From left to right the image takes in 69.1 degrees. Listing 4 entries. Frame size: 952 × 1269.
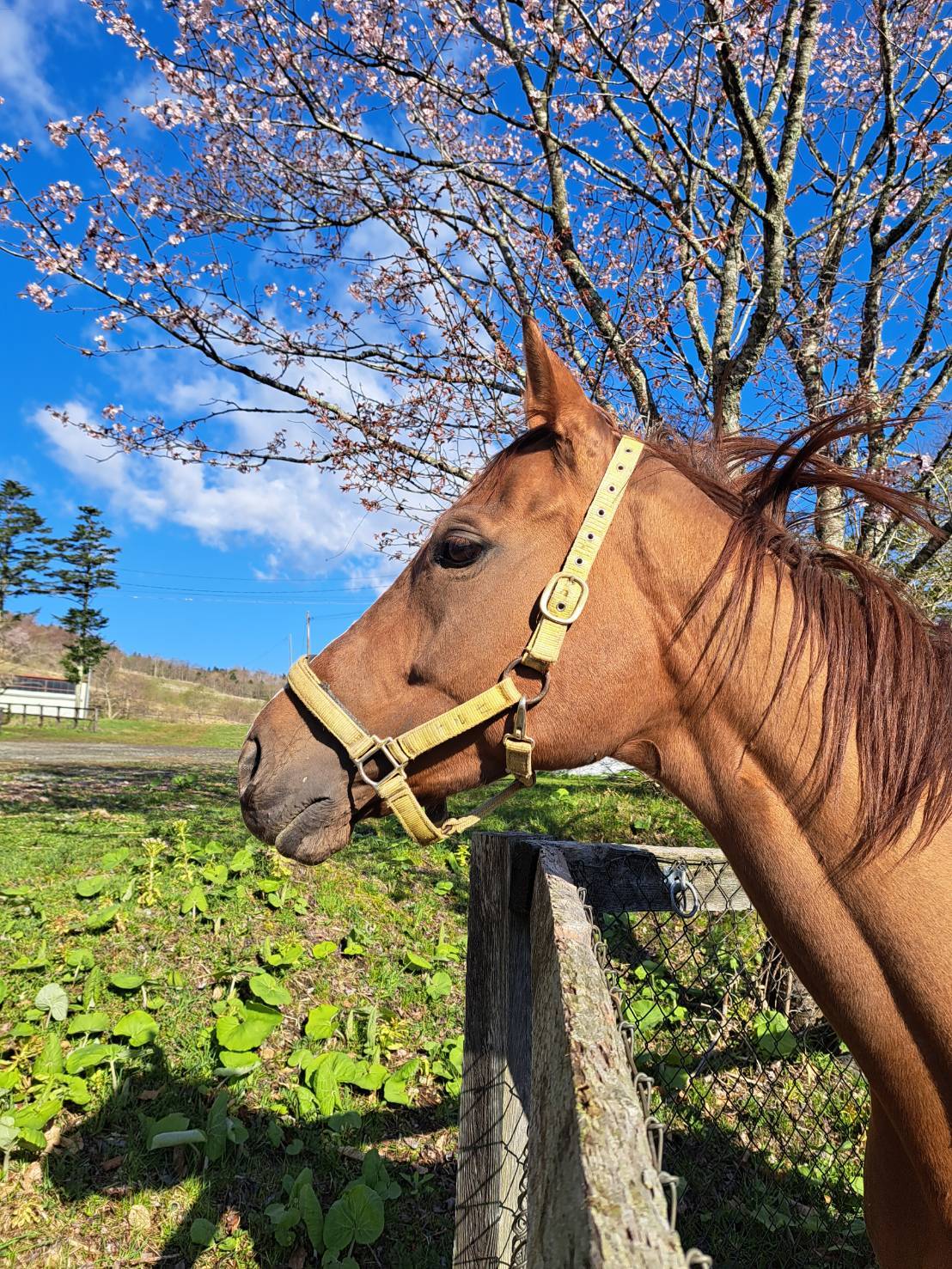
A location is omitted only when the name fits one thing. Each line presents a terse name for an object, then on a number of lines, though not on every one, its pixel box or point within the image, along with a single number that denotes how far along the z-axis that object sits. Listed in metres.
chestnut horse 1.33
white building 35.75
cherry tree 4.25
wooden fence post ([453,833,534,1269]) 1.82
